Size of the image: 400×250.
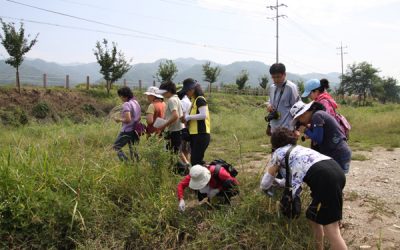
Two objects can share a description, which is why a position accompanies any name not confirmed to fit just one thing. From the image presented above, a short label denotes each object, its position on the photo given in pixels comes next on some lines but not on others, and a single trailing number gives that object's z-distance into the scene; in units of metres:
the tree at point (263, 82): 46.62
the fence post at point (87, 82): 26.83
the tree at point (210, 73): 37.19
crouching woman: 3.54
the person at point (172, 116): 4.84
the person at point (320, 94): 3.71
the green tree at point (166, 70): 30.78
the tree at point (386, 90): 60.03
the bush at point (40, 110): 19.67
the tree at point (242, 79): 42.25
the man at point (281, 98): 4.16
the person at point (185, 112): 5.43
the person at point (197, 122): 4.56
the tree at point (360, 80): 57.75
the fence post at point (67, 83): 25.34
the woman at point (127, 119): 5.28
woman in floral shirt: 2.75
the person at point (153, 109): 5.15
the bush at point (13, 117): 17.61
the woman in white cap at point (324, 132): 3.26
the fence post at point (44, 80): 24.06
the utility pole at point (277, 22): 39.75
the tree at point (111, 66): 25.22
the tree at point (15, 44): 19.39
